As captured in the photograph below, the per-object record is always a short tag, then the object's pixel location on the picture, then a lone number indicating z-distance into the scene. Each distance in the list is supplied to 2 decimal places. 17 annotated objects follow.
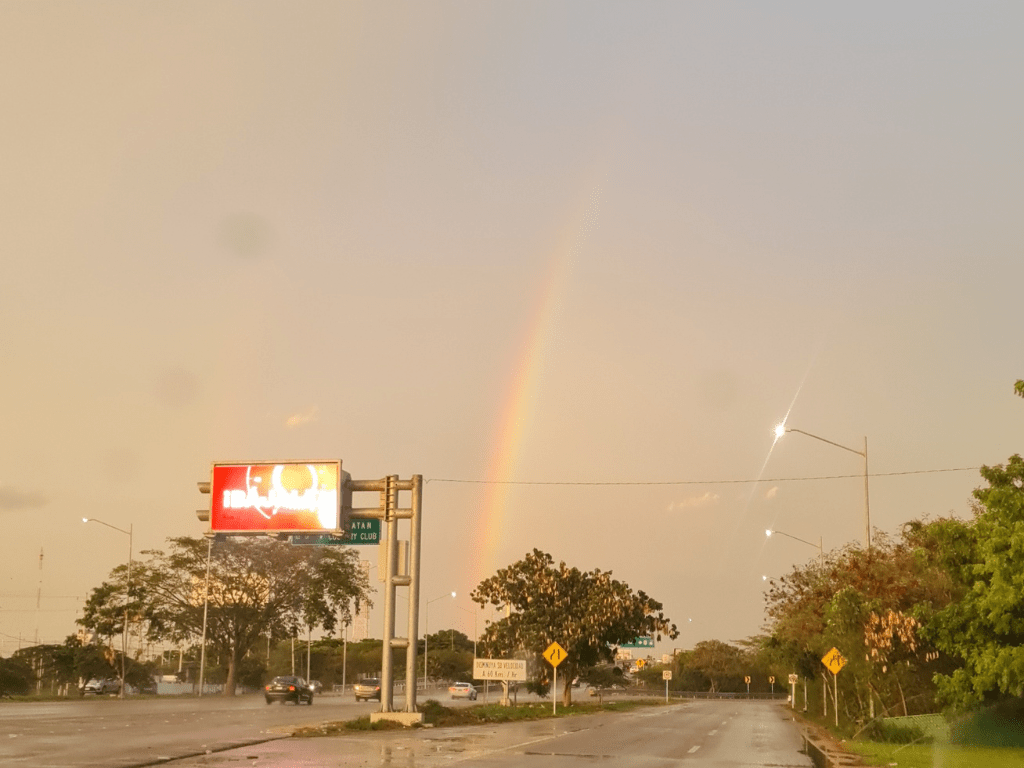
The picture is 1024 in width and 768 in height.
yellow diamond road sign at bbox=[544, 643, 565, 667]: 48.62
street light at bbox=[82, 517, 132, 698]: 67.74
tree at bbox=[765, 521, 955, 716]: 29.16
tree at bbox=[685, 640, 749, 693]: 150.00
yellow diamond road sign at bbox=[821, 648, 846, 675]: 35.00
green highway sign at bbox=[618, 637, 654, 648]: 71.99
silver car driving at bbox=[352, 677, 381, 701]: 67.50
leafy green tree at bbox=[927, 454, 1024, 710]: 23.45
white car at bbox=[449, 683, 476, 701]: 82.62
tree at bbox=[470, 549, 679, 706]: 65.25
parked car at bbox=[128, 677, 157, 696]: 87.94
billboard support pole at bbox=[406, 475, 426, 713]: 35.06
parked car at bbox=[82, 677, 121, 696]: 73.12
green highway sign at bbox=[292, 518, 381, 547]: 36.41
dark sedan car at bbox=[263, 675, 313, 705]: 59.53
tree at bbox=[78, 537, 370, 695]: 80.88
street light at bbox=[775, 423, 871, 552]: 36.72
